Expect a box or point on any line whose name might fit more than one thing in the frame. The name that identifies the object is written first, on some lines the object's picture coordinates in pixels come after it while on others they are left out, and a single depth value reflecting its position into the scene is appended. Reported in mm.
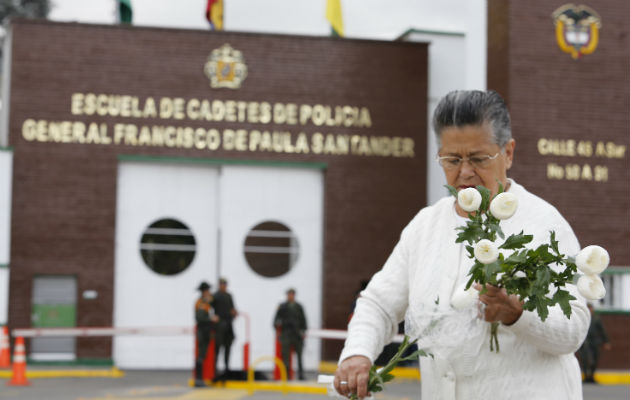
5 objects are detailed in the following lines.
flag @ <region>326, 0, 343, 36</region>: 25016
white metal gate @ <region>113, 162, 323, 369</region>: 22703
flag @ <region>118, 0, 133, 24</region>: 24875
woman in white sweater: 3338
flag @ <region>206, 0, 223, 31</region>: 25078
